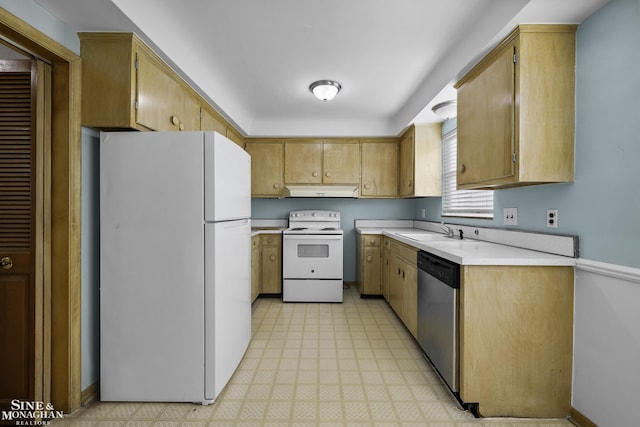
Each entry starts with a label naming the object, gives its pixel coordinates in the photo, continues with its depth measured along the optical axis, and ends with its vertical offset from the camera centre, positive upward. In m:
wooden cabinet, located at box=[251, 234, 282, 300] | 3.88 -0.71
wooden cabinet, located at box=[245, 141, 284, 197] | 4.12 +0.63
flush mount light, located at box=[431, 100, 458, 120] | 2.68 +0.98
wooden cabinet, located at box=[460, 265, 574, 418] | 1.63 -0.71
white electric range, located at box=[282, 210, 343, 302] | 3.72 -0.70
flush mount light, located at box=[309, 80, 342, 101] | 2.78 +1.19
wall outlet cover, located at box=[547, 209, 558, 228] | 1.75 -0.03
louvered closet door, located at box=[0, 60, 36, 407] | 1.61 -0.10
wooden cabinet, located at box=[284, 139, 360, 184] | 4.10 +0.71
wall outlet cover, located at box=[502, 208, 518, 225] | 2.11 -0.03
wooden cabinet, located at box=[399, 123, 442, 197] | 3.50 +0.63
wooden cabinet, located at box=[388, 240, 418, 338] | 2.50 -0.69
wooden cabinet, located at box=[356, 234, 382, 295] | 3.83 -0.69
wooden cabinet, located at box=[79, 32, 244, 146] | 1.72 +0.77
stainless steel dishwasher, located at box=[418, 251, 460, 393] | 1.73 -0.68
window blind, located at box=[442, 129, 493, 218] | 2.63 +0.16
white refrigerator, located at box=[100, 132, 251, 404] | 1.72 -0.33
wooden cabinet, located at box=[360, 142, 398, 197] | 4.12 +0.63
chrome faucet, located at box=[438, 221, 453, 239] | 2.92 -0.18
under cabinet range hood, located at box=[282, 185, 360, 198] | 4.04 +0.28
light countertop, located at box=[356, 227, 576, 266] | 1.62 -0.25
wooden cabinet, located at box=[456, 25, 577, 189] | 1.63 +0.63
